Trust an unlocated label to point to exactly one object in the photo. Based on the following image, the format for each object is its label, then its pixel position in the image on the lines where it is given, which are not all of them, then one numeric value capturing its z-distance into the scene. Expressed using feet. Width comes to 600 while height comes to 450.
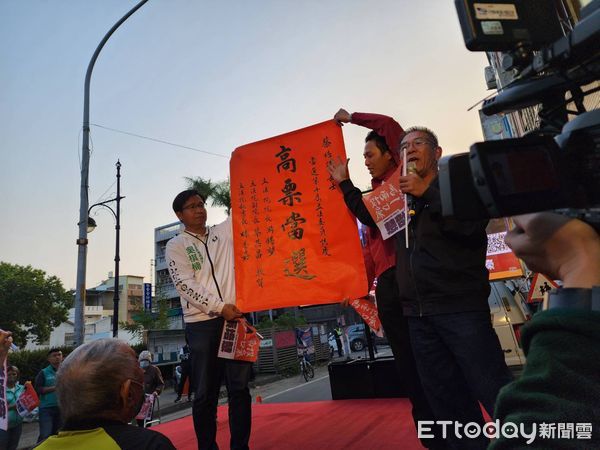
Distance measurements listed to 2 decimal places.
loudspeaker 15.79
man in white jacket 8.20
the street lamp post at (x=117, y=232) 41.48
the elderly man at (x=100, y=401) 3.94
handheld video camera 1.91
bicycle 42.29
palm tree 65.67
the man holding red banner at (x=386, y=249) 7.15
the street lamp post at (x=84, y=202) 19.34
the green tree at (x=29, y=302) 82.74
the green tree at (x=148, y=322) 71.15
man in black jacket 5.13
